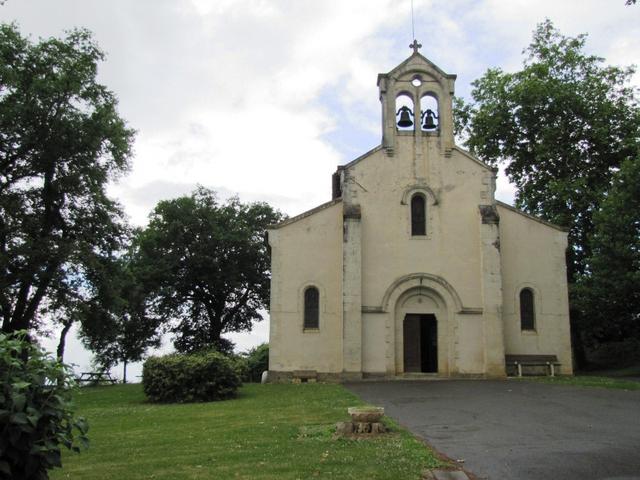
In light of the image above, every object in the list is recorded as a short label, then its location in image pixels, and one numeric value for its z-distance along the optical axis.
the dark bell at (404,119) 27.02
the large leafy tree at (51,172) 26.25
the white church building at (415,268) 25.19
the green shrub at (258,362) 36.28
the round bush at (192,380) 19.86
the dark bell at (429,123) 27.13
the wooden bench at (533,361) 25.31
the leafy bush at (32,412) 5.71
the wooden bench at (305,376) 24.98
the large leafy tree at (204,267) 44.50
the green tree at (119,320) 28.60
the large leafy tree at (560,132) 33.75
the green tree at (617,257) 27.17
